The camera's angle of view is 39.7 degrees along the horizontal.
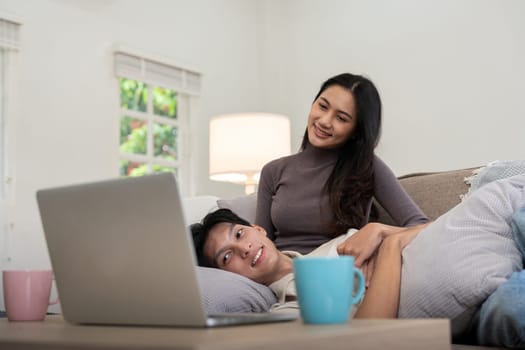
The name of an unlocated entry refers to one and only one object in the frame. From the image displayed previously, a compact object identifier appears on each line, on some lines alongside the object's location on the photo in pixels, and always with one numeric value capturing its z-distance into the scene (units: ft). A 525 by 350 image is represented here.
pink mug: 4.08
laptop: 2.79
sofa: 4.84
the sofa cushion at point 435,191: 6.47
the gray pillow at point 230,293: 4.81
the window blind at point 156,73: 13.35
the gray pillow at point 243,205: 7.62
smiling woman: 6.56
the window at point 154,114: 13.62
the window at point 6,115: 11.44
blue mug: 2.93
